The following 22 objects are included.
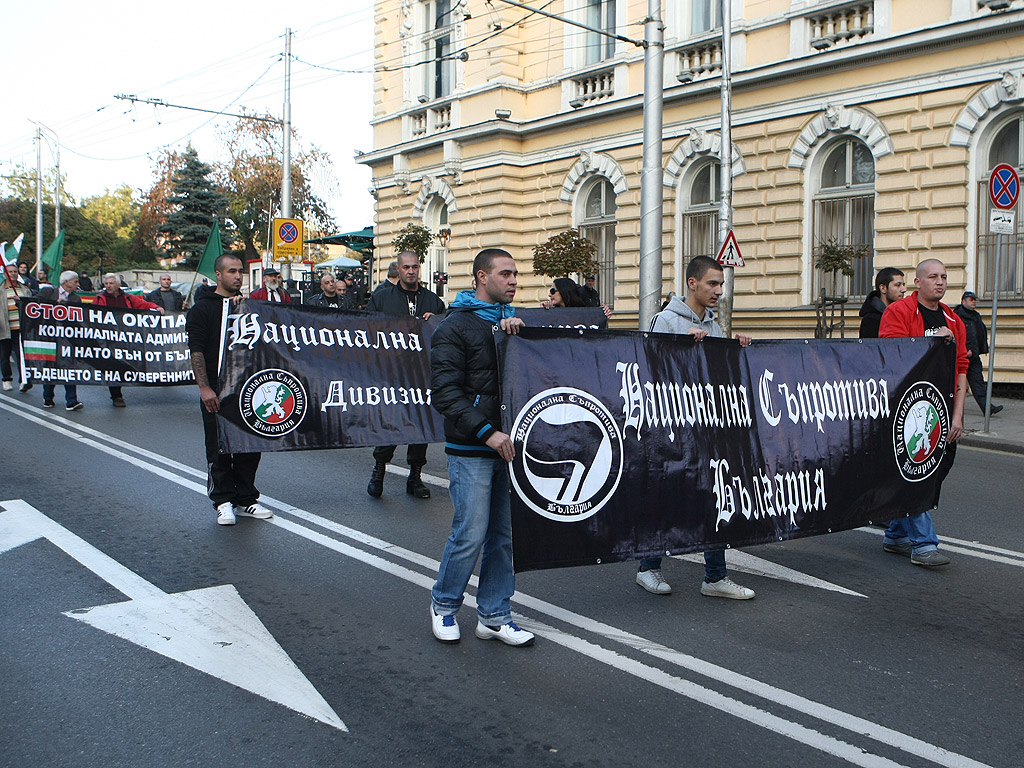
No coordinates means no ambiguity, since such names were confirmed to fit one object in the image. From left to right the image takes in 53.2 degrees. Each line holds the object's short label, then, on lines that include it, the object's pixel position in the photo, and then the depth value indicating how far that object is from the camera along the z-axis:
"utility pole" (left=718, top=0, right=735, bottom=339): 19.53
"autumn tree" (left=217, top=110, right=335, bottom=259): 59.59
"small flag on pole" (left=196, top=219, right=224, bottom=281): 20.39
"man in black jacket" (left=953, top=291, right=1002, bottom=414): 14.23
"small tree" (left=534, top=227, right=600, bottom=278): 22.78
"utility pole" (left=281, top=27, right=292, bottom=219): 30.72
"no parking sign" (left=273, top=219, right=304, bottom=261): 27.73
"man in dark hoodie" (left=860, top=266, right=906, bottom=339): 8.19
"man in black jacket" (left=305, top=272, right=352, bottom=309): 17.27
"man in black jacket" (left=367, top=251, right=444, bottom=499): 8.85
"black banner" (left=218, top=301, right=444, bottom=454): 8.10
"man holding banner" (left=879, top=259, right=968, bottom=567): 6.49
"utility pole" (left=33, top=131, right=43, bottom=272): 61.06
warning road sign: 18.76
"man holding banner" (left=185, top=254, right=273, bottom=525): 7.77
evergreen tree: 64.56
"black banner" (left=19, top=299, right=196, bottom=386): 14.62
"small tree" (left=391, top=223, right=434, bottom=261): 28.12
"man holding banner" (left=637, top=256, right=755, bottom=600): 5.54
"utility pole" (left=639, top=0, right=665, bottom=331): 17.58
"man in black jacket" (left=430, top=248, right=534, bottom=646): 4.64
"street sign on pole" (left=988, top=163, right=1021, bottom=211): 12.70
